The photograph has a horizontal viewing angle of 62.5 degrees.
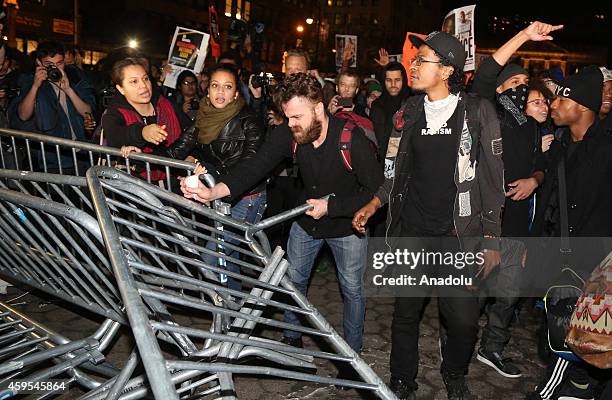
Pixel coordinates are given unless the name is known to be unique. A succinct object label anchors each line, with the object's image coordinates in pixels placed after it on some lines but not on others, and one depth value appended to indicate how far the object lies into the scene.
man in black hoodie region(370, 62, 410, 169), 7.12
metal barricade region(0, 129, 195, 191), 3.58
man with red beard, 3.65
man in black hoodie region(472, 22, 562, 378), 4.40
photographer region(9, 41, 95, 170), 6.09
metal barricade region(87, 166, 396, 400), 1.49
